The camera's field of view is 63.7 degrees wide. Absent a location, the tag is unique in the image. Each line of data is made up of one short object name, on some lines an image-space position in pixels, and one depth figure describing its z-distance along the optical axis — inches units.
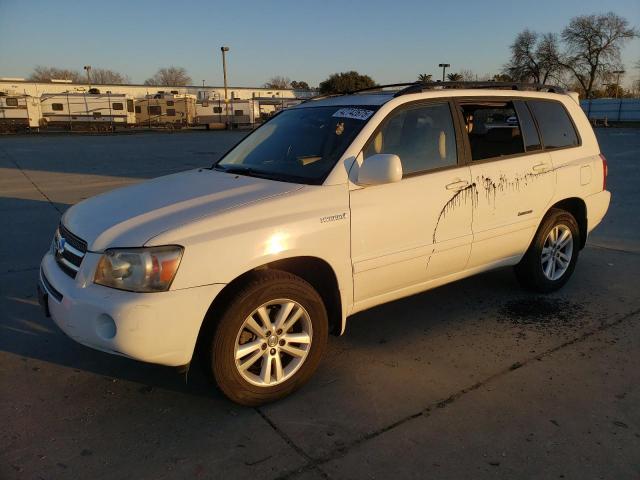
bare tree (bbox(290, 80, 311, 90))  4153.3
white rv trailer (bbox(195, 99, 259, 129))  1879.9
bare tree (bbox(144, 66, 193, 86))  4330.7
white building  1968.5
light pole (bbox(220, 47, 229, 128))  1860.2
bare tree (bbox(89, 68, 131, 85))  4279.0
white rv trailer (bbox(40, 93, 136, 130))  1670.8
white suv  104.3
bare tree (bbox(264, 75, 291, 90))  4434.1
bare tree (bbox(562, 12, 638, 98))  2554.1
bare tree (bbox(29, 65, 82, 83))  4023.1
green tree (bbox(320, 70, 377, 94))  2330.2
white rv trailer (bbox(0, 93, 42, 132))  1547.7
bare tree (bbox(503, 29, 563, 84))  2635.3
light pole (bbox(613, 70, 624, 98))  2566.2
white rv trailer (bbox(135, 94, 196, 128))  1911.9
